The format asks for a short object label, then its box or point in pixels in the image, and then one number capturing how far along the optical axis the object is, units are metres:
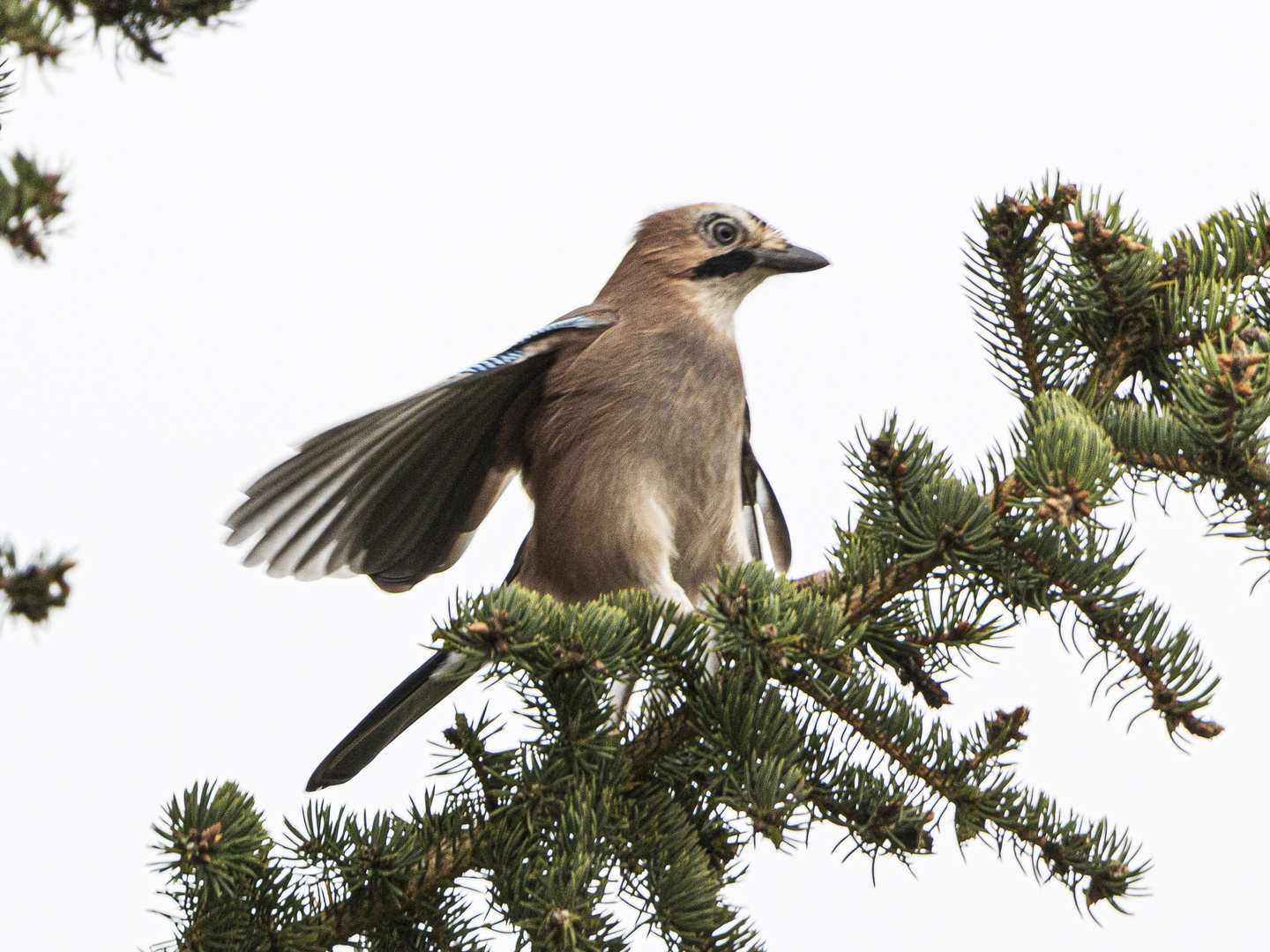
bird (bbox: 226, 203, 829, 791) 9.76
